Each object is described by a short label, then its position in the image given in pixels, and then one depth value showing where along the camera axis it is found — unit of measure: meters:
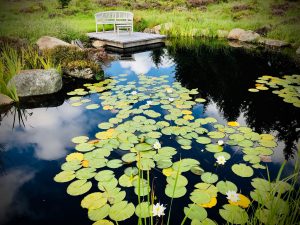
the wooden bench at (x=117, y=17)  10.71
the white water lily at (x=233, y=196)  2.09
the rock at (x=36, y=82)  4.74
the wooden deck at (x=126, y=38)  9.16
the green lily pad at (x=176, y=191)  2.30
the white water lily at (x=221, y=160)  2.63
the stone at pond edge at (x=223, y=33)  11.51
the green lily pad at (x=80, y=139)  3.24
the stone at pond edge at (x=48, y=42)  7.02
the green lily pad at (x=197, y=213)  2.04
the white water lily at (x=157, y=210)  1.80
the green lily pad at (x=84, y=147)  3.02
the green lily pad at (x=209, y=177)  2.49
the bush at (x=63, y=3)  17.98
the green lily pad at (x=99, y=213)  2.05
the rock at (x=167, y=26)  11.84
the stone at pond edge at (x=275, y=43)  9.59
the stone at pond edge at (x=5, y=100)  4.35
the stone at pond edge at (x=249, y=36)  10.63
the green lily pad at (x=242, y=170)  2.60
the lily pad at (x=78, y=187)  2.36
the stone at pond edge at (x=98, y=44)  9.35
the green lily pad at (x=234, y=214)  1.98
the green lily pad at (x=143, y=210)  2.03
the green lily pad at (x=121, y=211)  2.04
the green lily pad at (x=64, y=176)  2.54
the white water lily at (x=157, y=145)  2.84
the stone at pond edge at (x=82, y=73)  6.01
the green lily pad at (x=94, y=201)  2.17
